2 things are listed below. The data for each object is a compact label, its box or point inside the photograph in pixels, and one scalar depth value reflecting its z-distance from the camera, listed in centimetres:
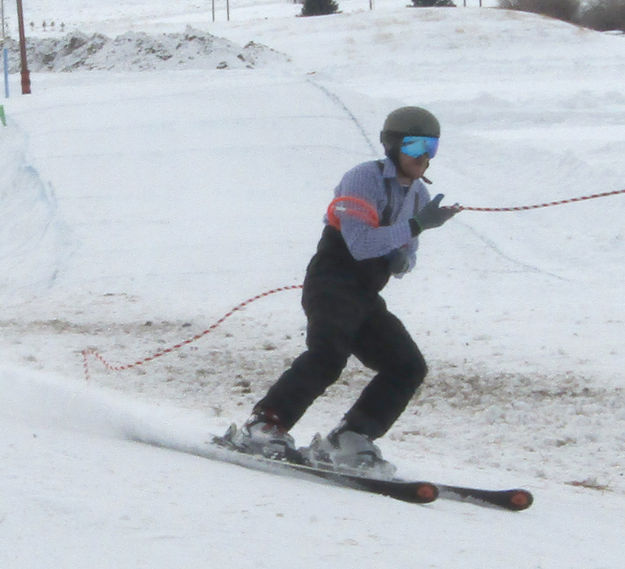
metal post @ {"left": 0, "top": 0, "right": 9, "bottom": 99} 4879
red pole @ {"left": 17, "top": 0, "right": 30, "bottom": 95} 5210
